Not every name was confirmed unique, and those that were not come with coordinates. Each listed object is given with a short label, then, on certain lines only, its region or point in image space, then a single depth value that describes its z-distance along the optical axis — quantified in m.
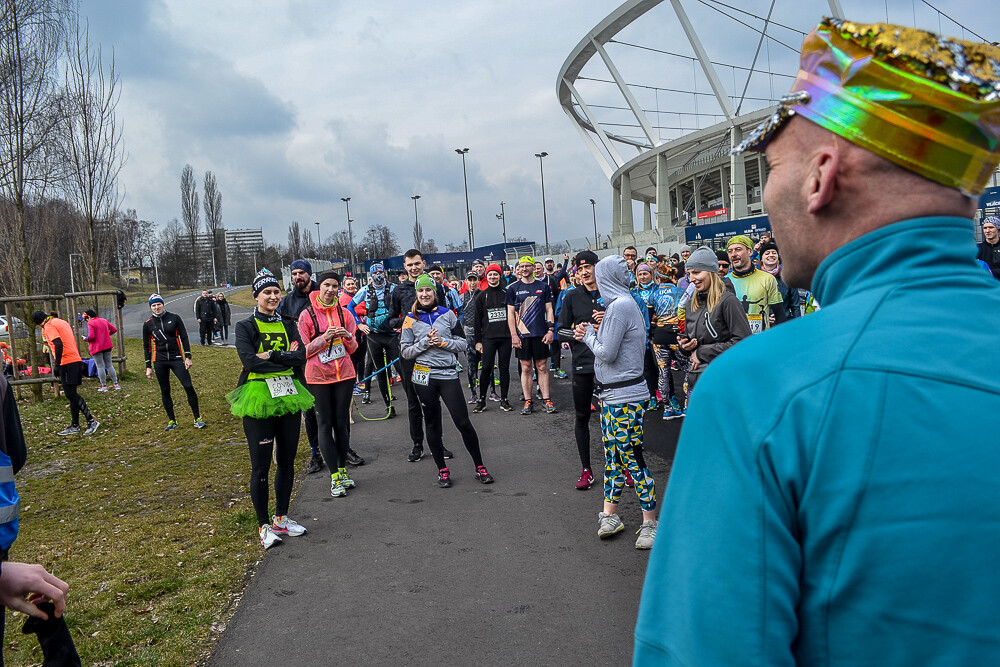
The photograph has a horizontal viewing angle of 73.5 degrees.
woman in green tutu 5.66
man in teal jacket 0.77
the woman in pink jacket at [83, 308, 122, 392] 14.95
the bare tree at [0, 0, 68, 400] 12.37
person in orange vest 11.34
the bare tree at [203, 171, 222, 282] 87.69
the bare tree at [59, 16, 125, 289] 15.12
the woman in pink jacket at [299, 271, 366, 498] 6.99
